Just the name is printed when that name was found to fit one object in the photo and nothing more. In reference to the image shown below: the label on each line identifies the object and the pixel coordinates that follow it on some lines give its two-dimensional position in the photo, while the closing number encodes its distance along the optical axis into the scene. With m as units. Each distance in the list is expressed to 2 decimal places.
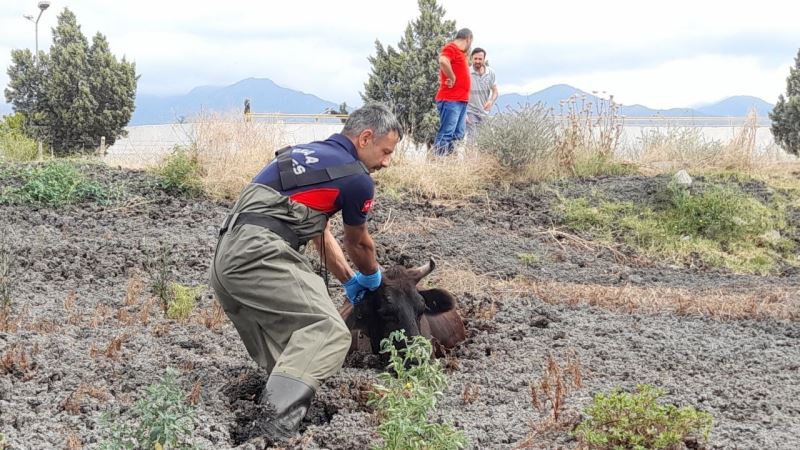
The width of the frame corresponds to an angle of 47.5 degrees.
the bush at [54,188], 11.16
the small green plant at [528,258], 9.98
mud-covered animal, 5.85
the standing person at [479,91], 14.73
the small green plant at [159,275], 6.75
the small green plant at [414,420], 3.68
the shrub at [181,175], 11.95
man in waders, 4.56
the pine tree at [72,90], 24.28
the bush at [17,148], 14.16
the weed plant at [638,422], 3.88
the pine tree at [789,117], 20.12
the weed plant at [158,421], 3.37
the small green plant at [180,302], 6.59
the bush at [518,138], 13.38
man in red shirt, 13.16
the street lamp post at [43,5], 25.56
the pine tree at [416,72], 22.02
